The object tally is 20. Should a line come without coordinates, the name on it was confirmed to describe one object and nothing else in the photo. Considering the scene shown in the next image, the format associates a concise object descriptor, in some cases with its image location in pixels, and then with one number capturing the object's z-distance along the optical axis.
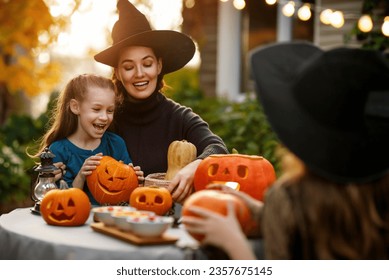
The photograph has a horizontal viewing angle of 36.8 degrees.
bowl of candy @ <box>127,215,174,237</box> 2.02
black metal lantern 2.69
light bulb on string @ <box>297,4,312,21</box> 5.17
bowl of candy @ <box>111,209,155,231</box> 2.13
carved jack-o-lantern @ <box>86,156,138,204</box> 2.78
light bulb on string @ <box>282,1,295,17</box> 5.22
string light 4.61
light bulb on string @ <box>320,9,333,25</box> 5.02
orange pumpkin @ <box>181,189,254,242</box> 2.00
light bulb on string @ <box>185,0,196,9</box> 9.41
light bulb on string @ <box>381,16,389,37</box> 4.57
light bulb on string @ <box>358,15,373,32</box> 4.27
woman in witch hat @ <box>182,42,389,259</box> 1.76
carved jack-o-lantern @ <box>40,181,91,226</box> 2.37
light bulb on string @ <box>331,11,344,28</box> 4.86
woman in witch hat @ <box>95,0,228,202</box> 3.22
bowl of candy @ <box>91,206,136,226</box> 2.24
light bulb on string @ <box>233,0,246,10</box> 5.50
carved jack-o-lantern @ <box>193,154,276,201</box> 2.51
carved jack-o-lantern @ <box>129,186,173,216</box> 2.49
